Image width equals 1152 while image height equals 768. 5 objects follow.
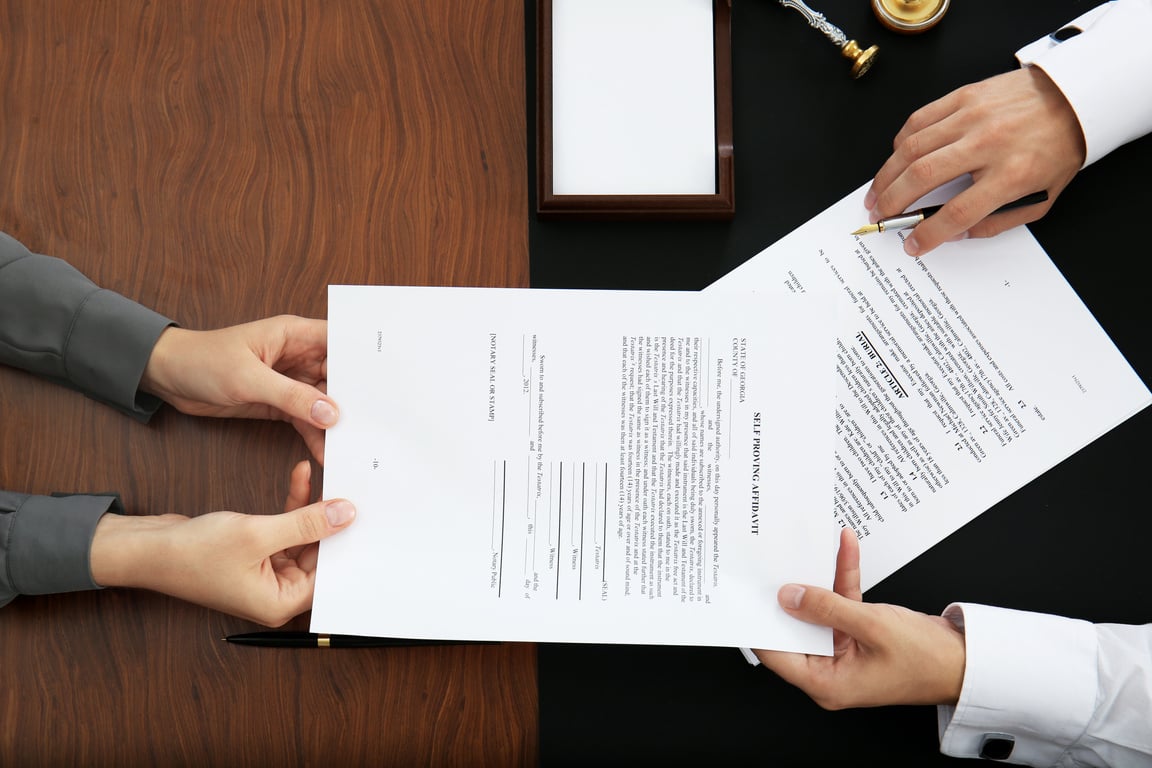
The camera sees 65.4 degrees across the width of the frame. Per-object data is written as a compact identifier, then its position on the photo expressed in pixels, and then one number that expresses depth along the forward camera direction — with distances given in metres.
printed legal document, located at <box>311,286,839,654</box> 0.87
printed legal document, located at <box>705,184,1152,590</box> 0.94
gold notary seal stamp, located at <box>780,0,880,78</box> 0.95
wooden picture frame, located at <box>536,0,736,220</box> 0.93
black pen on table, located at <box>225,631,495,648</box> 0.90
